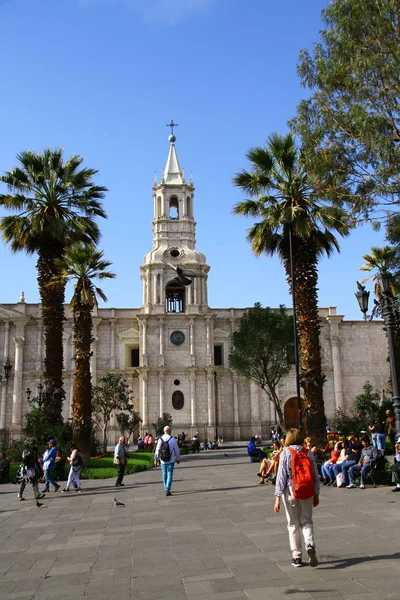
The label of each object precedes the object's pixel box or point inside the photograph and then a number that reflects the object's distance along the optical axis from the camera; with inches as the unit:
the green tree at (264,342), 1278.3
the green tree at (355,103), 557.9
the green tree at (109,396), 1311.5
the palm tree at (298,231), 754.9
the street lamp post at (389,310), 489.7
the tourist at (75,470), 604.4
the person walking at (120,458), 616.1
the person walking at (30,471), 533.0
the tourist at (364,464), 518.6
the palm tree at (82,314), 869.8
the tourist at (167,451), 510.3
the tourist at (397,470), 483.2
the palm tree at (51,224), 849.5
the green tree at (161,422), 1452.0
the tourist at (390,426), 907.9
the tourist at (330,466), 559.5
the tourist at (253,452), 917.8
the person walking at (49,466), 609.0
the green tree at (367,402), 1200.8
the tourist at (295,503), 248.7
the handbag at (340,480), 538.9
